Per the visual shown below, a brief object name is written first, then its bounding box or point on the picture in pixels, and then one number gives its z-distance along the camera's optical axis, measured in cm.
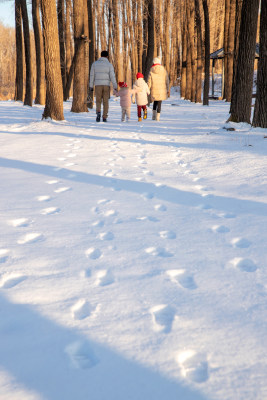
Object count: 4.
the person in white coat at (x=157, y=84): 1219
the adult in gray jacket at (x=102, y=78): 1166
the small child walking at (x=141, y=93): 1255
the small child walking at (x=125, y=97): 1202
